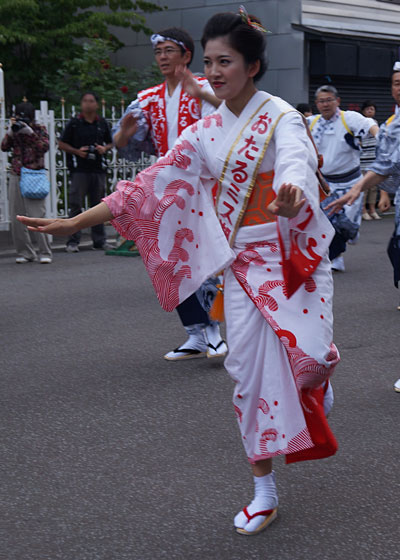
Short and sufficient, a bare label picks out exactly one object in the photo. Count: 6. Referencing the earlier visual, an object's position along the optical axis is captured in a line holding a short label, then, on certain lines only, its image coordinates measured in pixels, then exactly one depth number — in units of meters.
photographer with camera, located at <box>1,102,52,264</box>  9.77
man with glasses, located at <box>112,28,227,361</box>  5.23
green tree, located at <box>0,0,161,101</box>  15.92
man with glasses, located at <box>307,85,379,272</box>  8.98
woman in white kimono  3.10
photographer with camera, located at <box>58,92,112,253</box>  10.95
